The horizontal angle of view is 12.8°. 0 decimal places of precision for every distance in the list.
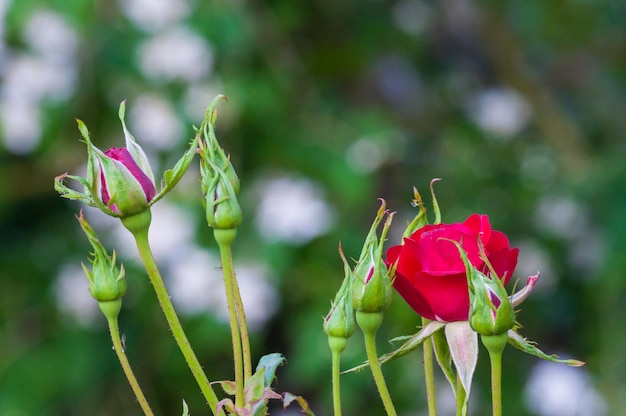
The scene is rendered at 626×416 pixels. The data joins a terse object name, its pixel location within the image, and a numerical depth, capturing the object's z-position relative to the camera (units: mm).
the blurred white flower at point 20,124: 2846
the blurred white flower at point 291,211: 2841
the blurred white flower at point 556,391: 3442
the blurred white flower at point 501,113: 3975
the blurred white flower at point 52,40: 2795
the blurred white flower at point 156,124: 2878
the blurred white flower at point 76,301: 3039
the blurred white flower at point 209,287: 2816
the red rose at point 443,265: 1205
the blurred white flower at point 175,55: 2834
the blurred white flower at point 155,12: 2854
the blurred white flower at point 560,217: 3578
